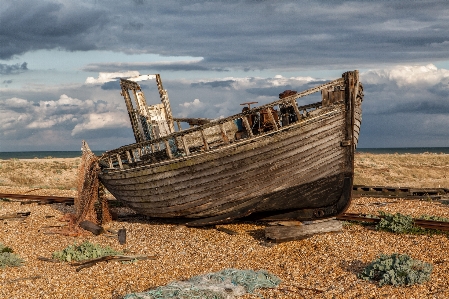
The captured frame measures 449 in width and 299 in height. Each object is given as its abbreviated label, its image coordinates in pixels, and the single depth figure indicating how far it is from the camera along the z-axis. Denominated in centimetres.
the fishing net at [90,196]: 1744
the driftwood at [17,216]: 1863
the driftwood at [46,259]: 1284
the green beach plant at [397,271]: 986
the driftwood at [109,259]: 1220
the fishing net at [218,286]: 905
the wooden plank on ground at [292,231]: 1338
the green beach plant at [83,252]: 1292
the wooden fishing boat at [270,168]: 1353
